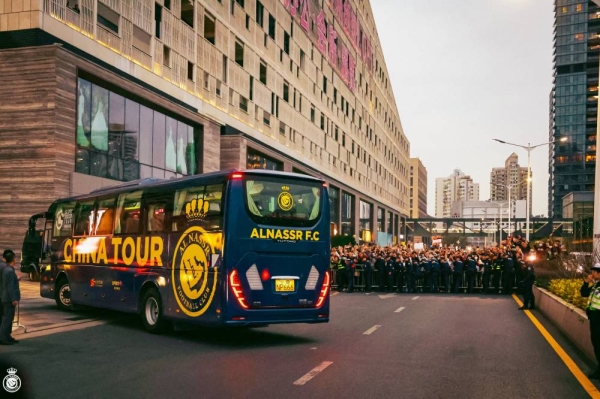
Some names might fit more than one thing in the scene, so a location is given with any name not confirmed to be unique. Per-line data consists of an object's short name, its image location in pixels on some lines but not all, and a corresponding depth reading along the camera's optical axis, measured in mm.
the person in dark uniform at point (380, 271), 29578
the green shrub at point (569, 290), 13489
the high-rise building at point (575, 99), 158625
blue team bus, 12008
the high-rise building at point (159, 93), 24266
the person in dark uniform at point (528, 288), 20266
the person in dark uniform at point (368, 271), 29344
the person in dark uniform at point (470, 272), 28578
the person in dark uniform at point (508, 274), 27297
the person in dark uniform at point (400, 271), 29644
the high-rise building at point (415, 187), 180625
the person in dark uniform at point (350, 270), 29172
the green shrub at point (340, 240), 48519
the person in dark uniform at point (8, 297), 11352
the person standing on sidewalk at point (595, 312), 9117
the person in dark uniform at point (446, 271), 29000
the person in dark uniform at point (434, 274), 28875
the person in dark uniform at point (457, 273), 28531
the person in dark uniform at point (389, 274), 29484
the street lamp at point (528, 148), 49034
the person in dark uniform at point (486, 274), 28292
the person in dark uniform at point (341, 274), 29672
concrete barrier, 11241
